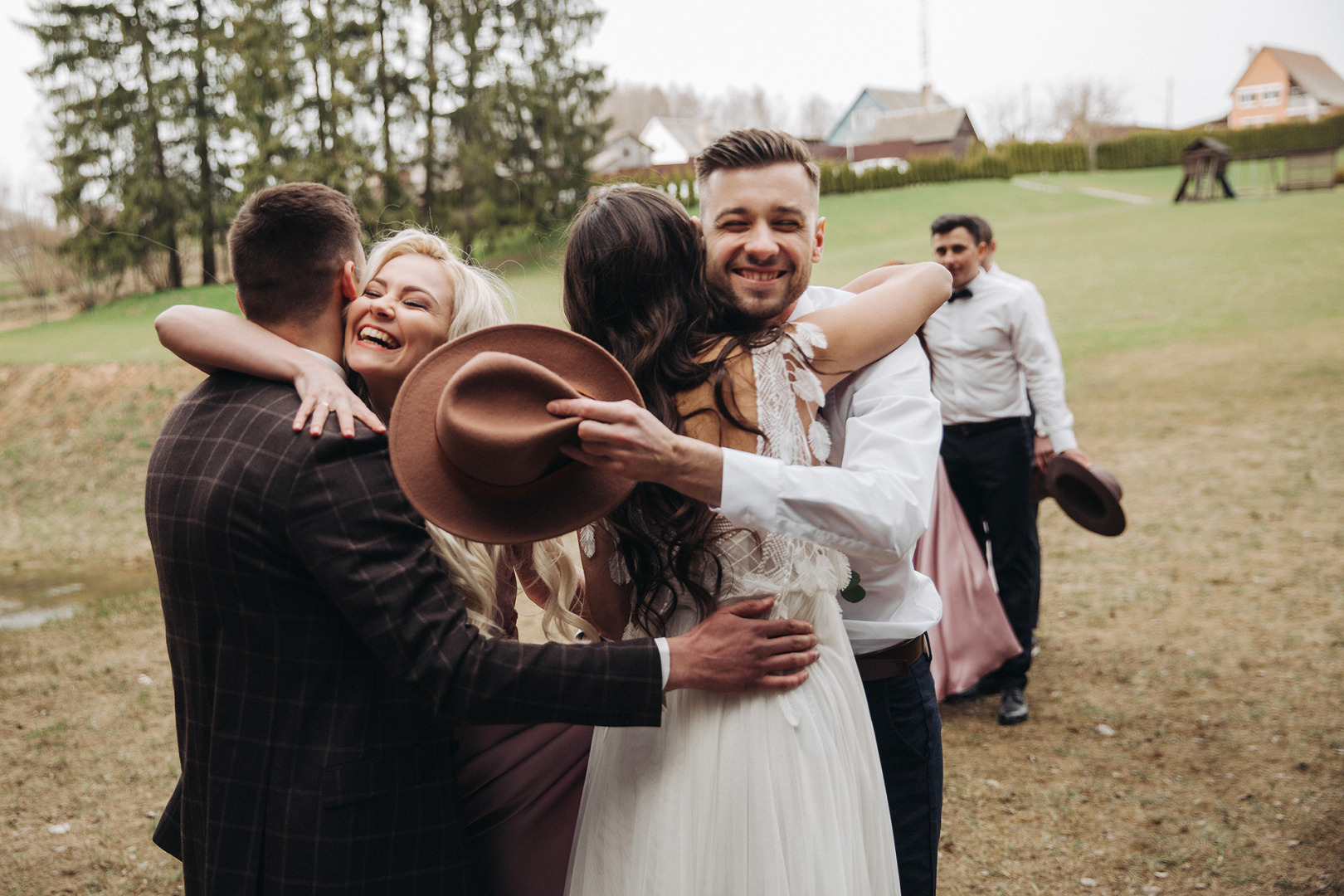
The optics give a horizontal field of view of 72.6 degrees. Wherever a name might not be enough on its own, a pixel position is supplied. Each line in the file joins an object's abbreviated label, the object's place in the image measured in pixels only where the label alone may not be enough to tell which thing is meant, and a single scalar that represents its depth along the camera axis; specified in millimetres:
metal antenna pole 80812
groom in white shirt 1596
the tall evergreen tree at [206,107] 27391
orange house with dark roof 84750
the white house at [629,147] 60909
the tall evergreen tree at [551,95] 29609
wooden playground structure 41312
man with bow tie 5453
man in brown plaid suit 1656
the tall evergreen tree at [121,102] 23938
